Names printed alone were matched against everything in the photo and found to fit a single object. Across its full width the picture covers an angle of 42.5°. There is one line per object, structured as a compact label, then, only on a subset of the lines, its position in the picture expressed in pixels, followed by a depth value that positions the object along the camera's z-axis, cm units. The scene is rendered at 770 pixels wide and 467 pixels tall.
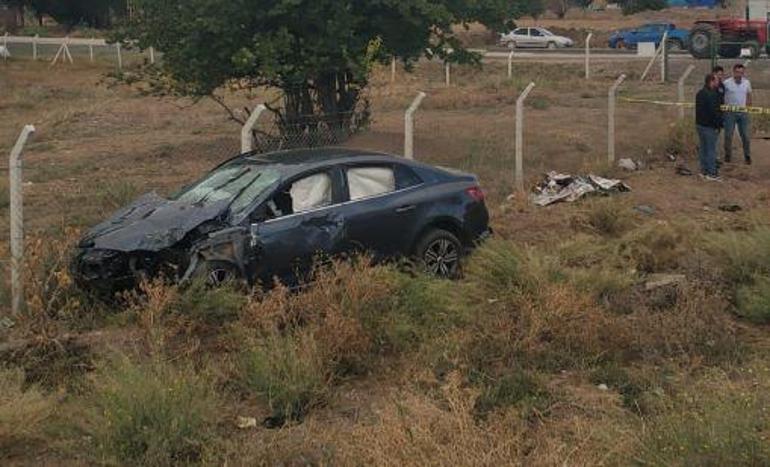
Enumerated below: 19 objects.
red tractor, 3369
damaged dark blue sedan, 769
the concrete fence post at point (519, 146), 1402
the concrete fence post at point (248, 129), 995
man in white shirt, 1608
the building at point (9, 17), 6862
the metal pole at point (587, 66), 3382
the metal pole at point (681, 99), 1888
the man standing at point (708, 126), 1518
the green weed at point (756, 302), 775
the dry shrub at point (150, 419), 518
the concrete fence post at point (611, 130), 1633
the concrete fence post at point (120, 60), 4130
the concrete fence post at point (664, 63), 3131
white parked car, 5222
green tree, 1514
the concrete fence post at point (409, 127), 1234
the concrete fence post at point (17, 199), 794
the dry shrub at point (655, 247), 957
